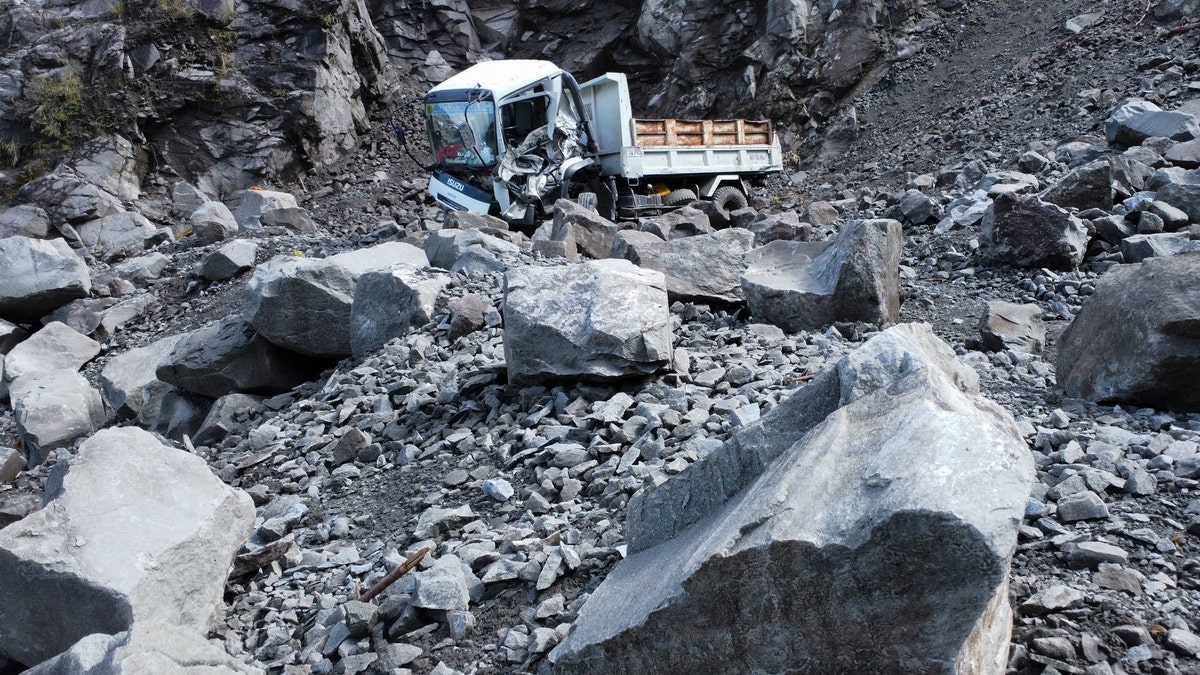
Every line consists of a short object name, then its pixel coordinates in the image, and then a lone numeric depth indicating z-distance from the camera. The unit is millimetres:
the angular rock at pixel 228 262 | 10773
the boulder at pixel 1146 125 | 8680
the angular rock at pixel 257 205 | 13602
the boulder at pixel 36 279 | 10742
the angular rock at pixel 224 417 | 6418
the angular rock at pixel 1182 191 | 6863
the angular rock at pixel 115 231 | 15094
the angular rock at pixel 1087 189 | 7309
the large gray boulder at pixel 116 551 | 3264
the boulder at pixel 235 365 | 7234
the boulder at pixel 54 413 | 8062
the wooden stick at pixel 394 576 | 3324
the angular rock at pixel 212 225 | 12555
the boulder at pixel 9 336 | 10617
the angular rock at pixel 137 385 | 8266
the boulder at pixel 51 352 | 9727
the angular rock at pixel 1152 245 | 6110
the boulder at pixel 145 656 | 2416
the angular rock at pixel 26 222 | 15727
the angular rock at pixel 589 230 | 9359
